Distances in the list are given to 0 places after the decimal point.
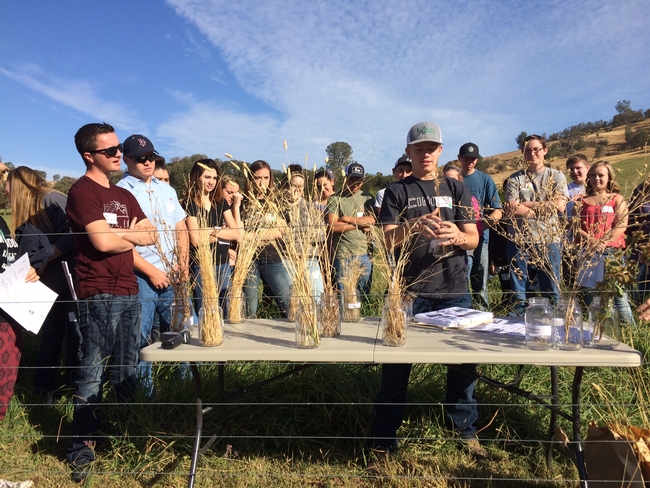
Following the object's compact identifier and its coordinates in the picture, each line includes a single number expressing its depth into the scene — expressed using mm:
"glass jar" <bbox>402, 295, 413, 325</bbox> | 2363
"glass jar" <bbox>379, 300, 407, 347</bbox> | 2240
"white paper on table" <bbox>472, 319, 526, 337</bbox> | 2410
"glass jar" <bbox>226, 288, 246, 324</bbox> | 2885
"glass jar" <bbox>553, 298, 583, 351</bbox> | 2115
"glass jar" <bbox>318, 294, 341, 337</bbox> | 2475
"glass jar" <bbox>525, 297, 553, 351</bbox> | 2105
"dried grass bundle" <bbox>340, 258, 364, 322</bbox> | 2881
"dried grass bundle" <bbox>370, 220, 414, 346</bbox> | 2242
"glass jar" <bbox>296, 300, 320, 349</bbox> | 2291
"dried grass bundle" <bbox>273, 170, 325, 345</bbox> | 2451
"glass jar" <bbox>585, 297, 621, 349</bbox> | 2164
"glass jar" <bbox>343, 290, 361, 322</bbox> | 2875
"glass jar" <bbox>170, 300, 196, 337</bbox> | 2676
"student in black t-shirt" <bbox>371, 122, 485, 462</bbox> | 2709
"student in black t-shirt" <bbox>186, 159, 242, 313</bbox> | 3889
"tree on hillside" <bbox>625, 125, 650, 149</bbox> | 17312
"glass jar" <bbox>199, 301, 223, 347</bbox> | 2352
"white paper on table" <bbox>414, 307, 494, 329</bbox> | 2523
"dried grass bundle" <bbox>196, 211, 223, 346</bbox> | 2354
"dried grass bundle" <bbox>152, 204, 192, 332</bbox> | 2680
